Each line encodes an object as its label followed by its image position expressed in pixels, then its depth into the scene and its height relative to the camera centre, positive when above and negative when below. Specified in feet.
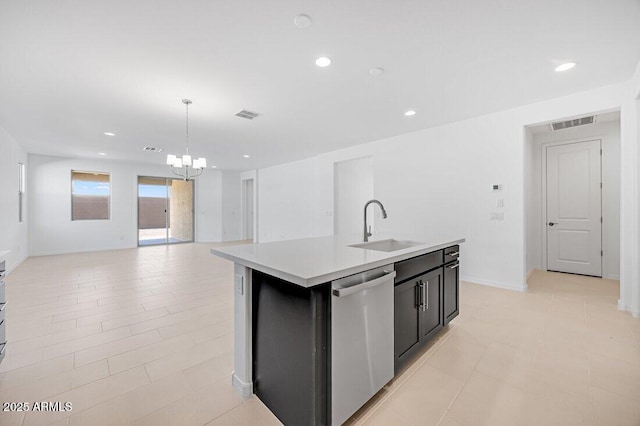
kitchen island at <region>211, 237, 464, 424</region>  4.22 -2.07
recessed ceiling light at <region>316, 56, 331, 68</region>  8.17 +4.75
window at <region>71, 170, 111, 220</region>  24.09 +1.64
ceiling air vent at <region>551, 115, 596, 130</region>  12.22 +4.28
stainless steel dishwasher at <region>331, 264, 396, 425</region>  4.34 -2.30
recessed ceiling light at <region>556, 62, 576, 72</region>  8.57 +4.76
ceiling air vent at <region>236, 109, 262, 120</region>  12.77 +4.83
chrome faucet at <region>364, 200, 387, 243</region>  7.84 -0.70
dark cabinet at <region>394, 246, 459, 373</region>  5.87 -2.26
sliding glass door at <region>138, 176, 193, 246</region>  27.61 +0.14
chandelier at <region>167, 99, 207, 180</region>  13.41 +2.64
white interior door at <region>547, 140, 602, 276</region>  14.46 +0.10
